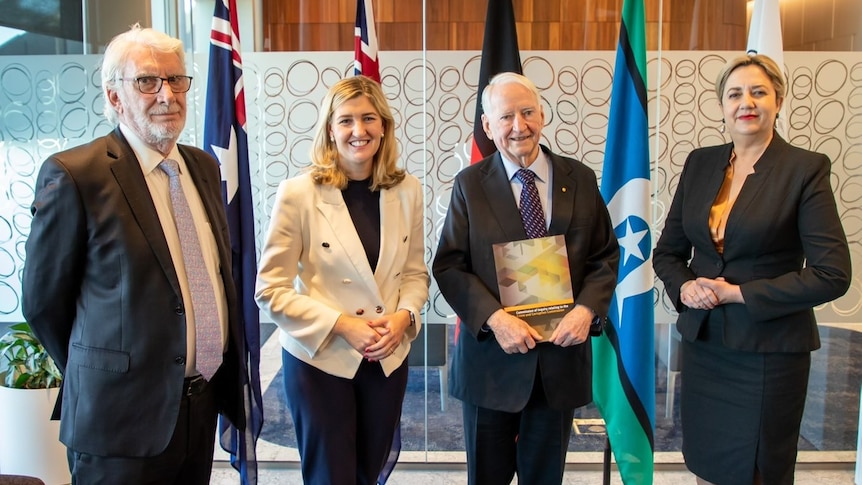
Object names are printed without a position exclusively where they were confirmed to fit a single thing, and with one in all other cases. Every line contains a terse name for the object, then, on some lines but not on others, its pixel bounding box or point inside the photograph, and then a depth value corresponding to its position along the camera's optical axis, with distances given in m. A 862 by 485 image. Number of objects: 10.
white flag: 2.69
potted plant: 2.76
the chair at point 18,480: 1.71
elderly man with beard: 1.51
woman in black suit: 1.98
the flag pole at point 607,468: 2.71
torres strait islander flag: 2.59
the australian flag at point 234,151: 2.66
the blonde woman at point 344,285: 1.91
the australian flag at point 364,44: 2.75
